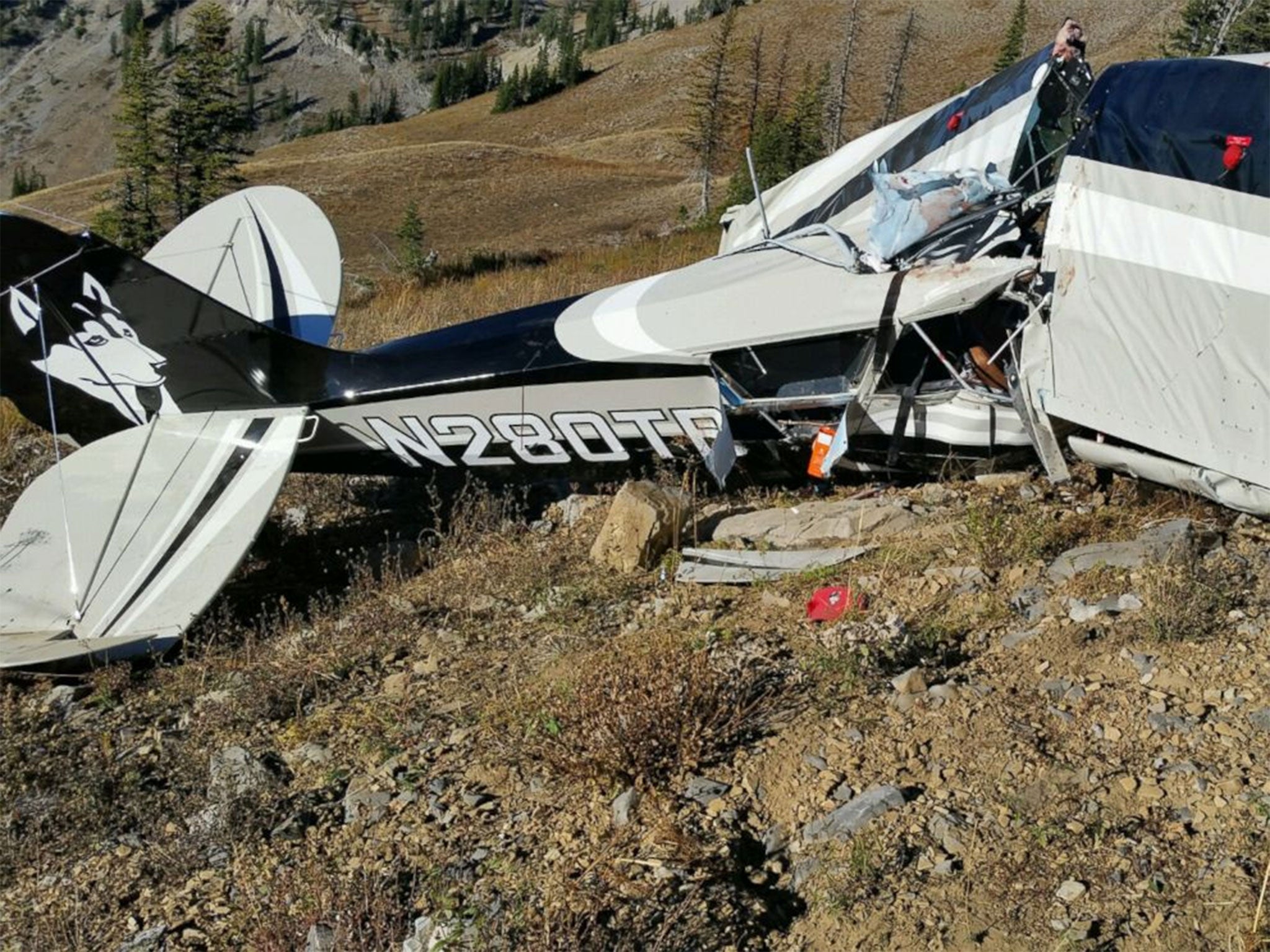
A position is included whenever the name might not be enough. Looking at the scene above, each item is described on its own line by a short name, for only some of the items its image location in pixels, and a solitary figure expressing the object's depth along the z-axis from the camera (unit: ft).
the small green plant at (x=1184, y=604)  15.16
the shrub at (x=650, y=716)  14.08
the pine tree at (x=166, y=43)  576.94
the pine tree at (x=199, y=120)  142.10
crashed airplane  19.04
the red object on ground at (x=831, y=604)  17.90
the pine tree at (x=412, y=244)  115.24
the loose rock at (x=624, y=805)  13.42
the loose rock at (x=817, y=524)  21.81
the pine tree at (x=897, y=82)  234.58
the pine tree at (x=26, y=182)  382.83
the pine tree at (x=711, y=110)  184.55
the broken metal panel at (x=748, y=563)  20.38
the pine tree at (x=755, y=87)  205.37
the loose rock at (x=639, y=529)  21.57
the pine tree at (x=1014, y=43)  181.78
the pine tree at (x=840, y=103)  193.57
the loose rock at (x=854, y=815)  12.60
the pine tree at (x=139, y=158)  138.21
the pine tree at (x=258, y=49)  613.52
